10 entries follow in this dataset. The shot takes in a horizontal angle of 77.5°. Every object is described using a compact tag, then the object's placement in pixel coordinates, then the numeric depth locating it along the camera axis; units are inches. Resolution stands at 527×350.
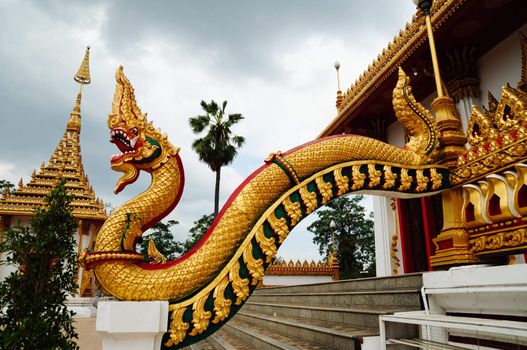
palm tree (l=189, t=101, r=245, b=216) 829.8
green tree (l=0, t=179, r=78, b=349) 86.0
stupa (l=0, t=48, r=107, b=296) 698.2
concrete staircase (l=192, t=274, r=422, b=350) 117.6
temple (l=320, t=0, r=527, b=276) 80.3
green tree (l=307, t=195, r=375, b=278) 1275.8
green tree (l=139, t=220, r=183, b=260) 1204.5
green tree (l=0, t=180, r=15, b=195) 779.4
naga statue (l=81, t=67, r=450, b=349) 64.2
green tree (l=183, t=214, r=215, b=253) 1075.3
